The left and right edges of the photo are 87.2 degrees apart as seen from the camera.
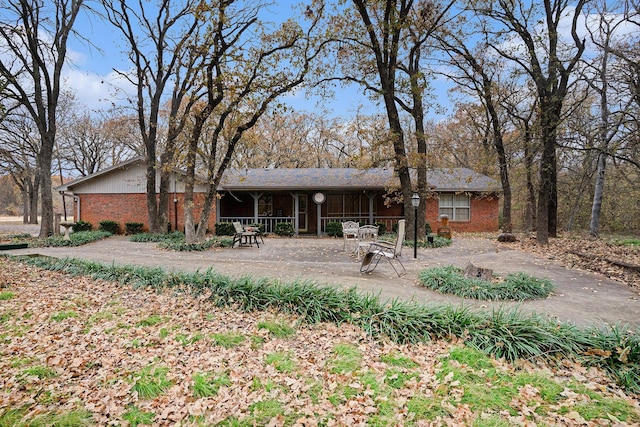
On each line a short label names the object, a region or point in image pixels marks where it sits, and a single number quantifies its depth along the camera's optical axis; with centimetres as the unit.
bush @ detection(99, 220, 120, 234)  1659
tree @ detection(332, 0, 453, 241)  1227
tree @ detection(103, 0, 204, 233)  1448
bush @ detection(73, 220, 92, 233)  1648
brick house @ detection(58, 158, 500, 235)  1645
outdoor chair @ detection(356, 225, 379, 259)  885
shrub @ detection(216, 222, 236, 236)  1606
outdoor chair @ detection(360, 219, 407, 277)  723
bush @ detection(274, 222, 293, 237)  1612
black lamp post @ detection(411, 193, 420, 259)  1003
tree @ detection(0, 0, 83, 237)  1337
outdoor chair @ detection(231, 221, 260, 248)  1214
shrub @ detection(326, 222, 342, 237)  1598
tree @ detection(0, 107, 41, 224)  1856
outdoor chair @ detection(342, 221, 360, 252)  1092
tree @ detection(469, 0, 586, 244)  1138
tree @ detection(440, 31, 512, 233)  1476
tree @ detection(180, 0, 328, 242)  1114
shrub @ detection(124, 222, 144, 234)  1662
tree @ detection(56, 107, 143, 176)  2653
